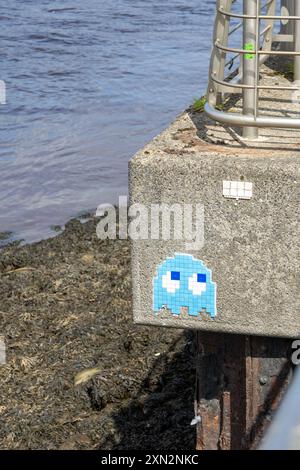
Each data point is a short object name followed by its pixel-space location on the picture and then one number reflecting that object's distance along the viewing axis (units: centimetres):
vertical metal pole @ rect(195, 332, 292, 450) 388
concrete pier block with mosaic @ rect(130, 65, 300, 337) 343
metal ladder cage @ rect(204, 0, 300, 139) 355
